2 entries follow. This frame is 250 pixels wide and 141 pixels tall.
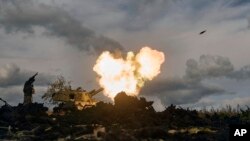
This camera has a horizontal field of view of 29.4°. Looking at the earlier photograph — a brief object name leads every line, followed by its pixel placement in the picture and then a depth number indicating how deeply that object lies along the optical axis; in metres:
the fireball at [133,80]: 53.28
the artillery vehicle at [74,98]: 53.66
